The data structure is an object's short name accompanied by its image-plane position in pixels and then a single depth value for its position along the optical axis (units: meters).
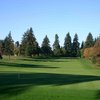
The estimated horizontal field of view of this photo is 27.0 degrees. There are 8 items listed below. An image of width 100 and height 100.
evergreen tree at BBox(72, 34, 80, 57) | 115.27
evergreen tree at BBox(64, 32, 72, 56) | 113.71
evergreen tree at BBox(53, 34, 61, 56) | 109.63
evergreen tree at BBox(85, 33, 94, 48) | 106.48
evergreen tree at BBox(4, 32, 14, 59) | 83.82
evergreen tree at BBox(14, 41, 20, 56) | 91.68
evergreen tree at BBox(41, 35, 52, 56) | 104.51
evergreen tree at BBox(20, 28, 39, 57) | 89.45
